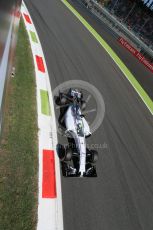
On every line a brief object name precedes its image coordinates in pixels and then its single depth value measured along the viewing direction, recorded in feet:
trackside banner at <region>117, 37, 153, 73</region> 62.82
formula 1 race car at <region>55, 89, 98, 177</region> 25.18
